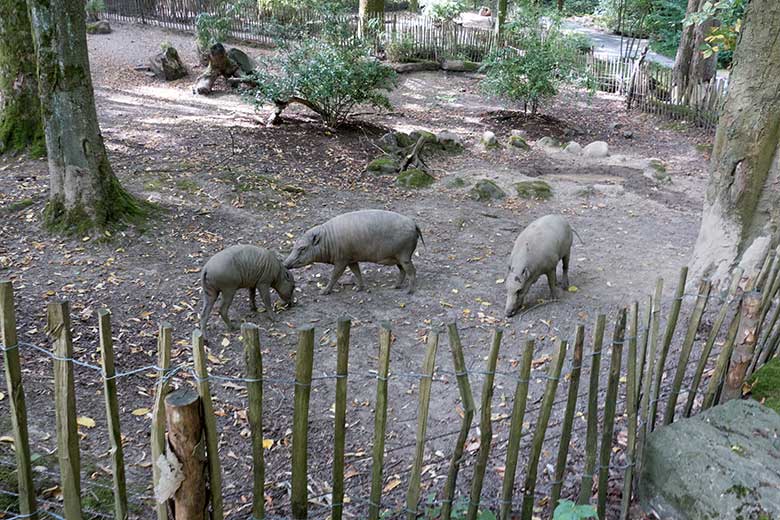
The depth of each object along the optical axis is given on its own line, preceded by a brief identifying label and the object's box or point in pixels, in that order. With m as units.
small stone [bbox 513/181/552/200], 10.39
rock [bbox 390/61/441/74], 19.42
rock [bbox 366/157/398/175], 11.05
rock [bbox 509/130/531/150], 13.28
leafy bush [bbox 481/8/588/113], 14.61
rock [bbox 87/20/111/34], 20.70
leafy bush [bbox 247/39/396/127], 12.09
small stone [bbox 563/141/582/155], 13.12
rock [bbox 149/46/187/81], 16.36
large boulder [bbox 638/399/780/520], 2.95
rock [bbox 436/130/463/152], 12.69
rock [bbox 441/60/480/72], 19.94
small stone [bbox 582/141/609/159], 12.91
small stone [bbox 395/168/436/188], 10.65
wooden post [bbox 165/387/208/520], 2.32
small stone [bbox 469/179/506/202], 10.22
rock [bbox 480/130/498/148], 13.23
